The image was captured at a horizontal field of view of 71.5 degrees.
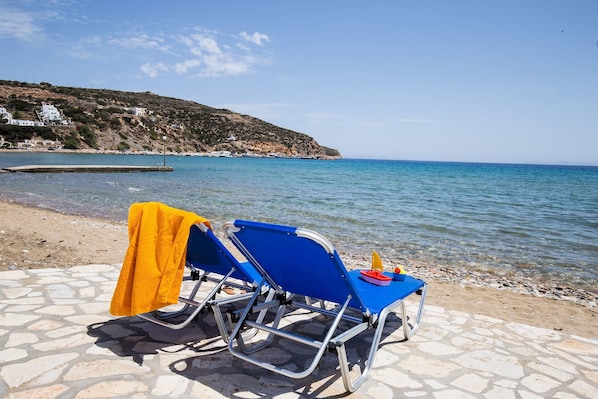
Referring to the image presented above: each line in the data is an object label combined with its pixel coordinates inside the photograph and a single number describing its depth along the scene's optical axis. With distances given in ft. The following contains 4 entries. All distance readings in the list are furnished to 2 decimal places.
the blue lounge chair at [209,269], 10.46
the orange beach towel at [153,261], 10.18
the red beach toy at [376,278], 12.56
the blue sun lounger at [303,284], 8.67
